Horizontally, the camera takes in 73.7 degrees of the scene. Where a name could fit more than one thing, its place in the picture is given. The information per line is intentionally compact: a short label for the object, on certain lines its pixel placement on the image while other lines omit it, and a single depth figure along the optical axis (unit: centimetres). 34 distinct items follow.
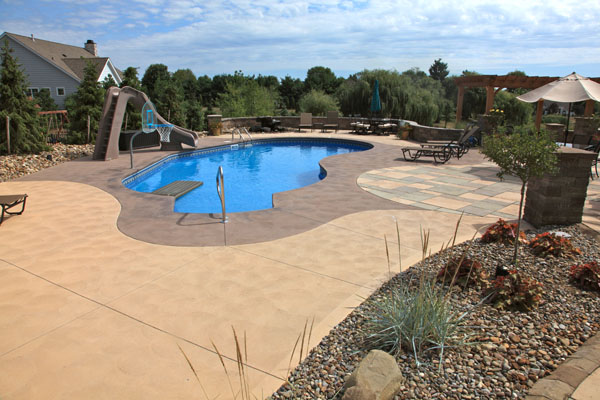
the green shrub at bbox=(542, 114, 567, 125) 3256
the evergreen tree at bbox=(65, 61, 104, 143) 1545
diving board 912
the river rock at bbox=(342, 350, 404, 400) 252
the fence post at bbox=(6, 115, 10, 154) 1148
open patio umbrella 1000
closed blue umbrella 2092
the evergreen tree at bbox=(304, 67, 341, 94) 5441
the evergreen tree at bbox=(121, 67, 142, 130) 1778
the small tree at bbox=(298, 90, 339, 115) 2638
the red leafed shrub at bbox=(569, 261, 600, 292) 410
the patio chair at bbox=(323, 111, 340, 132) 2178
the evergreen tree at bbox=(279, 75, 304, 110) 5381
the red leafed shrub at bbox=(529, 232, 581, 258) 498
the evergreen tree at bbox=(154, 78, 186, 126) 2131
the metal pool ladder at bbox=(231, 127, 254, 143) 1773
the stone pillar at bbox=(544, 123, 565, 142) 1420
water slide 1278
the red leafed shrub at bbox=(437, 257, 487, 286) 427
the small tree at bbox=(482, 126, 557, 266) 456
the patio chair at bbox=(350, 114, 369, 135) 1953
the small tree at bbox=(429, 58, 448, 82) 10338
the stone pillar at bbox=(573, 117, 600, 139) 1331
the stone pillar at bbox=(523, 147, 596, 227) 603
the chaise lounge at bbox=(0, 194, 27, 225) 666
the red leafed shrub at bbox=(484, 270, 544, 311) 379
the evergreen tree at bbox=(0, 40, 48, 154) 1185
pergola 1677
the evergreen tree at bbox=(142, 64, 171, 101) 4552
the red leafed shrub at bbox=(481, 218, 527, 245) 546
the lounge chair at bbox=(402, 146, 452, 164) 1241
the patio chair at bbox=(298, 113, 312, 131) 2130
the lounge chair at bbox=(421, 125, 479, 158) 1313
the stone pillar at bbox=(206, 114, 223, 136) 1988
